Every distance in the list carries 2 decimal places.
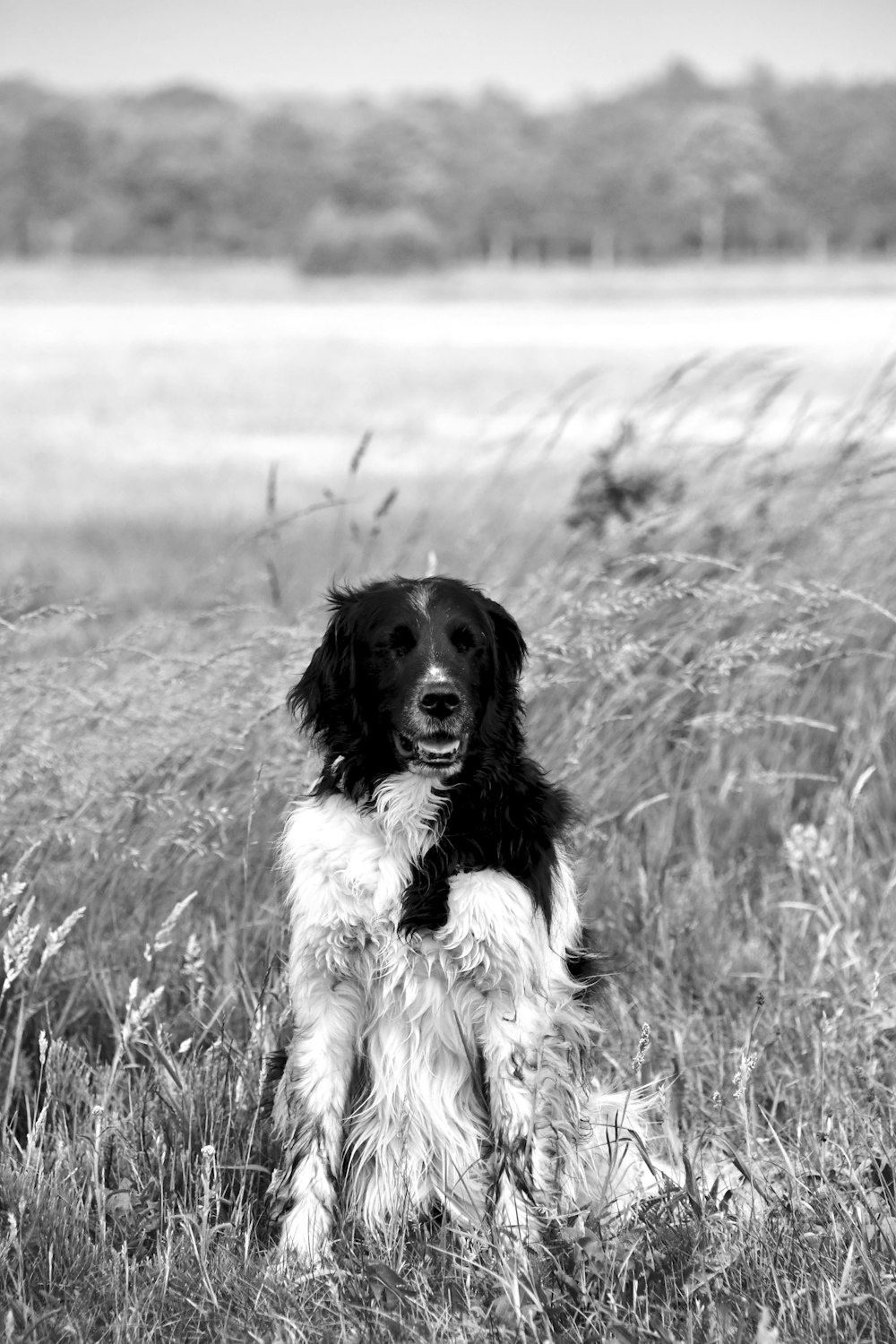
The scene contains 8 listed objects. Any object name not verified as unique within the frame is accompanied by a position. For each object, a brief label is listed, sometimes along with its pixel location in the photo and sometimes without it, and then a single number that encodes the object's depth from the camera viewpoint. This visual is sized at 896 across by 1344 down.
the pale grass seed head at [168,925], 5.14
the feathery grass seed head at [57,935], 4.78
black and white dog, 5.04
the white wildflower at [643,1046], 4.28
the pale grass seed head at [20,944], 4.71
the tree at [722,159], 80.81
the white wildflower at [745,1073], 4.35
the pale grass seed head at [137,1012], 4.70
